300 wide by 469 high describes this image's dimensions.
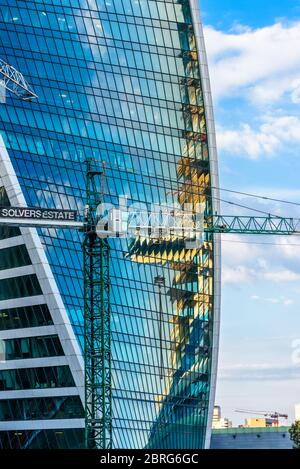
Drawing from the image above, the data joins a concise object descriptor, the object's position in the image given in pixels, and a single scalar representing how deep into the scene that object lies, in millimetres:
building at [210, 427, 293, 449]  175375
